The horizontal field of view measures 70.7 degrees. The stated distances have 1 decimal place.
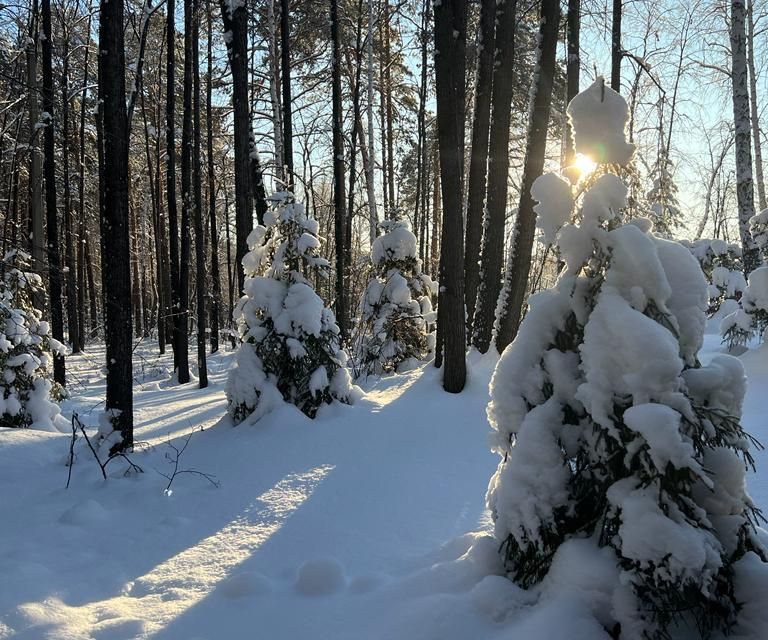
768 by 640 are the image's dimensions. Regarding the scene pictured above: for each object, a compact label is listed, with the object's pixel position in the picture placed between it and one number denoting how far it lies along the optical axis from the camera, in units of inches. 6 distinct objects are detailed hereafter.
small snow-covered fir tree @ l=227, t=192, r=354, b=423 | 238.4
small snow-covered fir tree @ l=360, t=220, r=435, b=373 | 422.6
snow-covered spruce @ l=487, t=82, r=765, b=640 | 79.0
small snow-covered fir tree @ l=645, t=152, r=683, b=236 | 829.8
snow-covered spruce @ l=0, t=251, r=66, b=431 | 284.8
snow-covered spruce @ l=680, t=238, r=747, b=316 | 662.5
